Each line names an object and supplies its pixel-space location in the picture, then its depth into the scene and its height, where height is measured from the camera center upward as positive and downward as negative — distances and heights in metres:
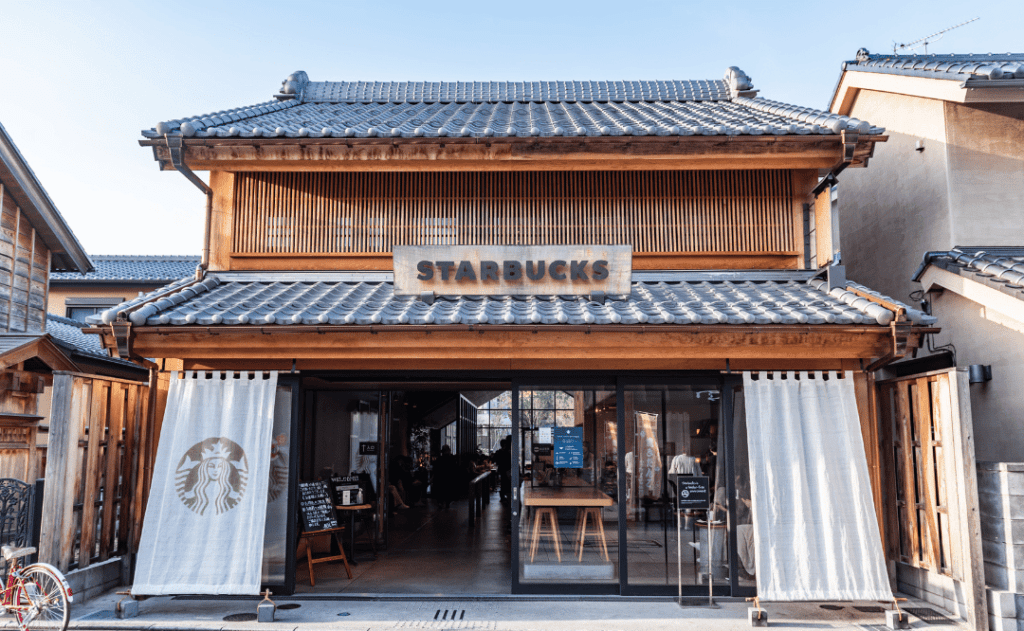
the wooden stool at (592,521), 8.11 -1.09
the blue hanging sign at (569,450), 8.20 -0.29
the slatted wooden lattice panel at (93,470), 7.46 -0.51
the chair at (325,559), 8.59 -1.59
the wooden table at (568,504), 8.12 -0.90
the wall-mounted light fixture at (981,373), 8.64 +0.61
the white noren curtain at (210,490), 7.45 -0.69
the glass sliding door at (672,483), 8.00 -0.66
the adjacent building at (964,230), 7.60 +2.76
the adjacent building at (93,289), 23.36 +4.40
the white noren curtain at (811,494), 7.33 -0.72
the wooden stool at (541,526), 8.15 -1.15
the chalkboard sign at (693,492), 7.68 -0.72
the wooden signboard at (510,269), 8.41 +1.80
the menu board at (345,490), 10.00 -0.91
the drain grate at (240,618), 7.25 -1.94
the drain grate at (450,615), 7.24 -1.92
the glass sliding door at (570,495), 8.09 -0.79
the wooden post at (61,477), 7.37 -0.55
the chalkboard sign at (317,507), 8.68 -1.02
